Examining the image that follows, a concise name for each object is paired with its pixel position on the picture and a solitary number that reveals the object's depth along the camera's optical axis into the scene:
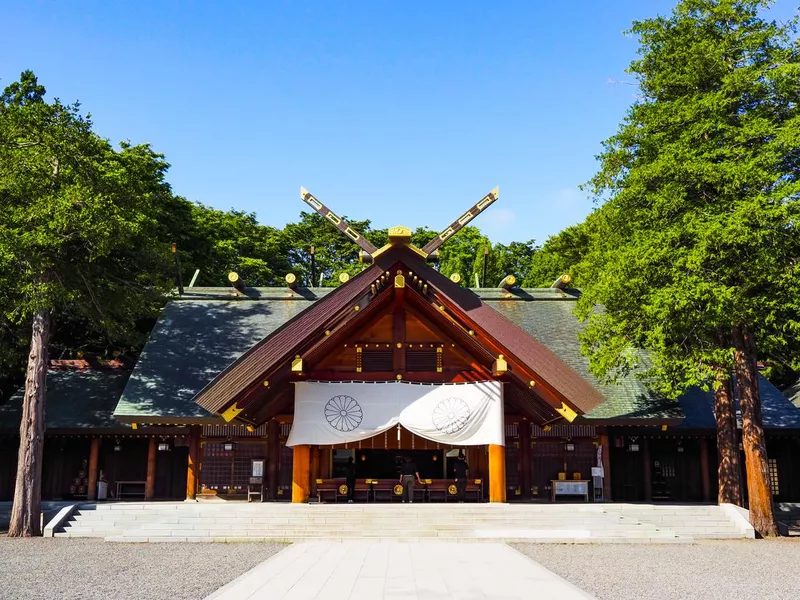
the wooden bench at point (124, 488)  17.66
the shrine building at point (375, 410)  13.65
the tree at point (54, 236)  13.26
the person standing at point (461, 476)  15.16
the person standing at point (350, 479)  15.28
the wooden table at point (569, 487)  16.36
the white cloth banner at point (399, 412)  14.38
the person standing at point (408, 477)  15.11
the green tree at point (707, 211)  12.39
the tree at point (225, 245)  29.19
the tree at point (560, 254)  32.72
